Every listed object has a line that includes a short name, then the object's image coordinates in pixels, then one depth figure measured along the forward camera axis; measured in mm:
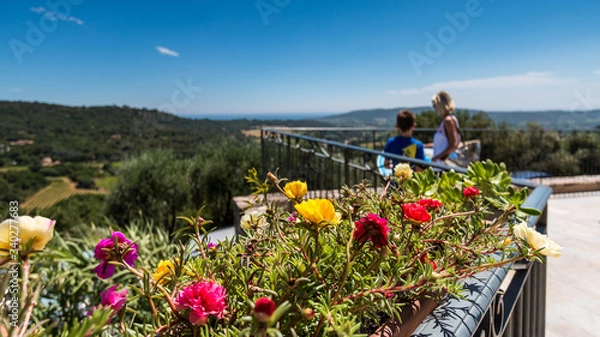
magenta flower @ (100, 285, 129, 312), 473
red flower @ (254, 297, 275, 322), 322
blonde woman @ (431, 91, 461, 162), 3447
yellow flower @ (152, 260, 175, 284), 565
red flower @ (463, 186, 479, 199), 846
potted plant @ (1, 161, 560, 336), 462
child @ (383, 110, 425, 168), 3186
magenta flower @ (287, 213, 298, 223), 729
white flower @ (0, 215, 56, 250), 413
